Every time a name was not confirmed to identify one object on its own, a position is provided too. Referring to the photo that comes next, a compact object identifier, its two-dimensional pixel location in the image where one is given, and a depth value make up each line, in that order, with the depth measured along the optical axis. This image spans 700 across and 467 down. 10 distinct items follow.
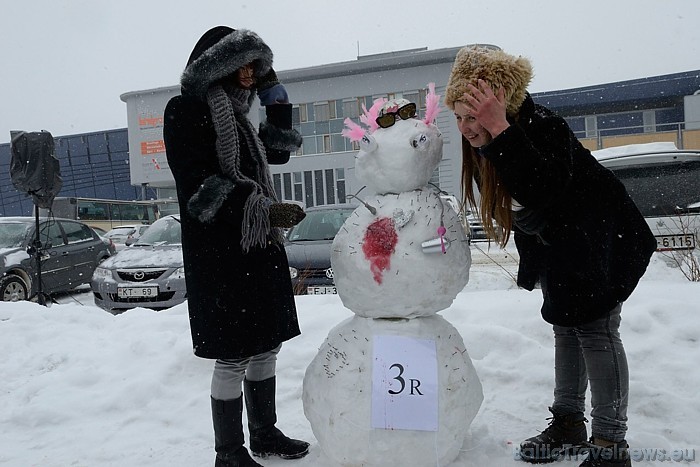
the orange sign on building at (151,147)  31.98
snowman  1.96
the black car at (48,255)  7.88
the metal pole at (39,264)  7.09
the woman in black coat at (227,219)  2.05
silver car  6.50
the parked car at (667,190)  5.08
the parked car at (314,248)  5.61
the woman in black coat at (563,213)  1.82
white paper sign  1.93
